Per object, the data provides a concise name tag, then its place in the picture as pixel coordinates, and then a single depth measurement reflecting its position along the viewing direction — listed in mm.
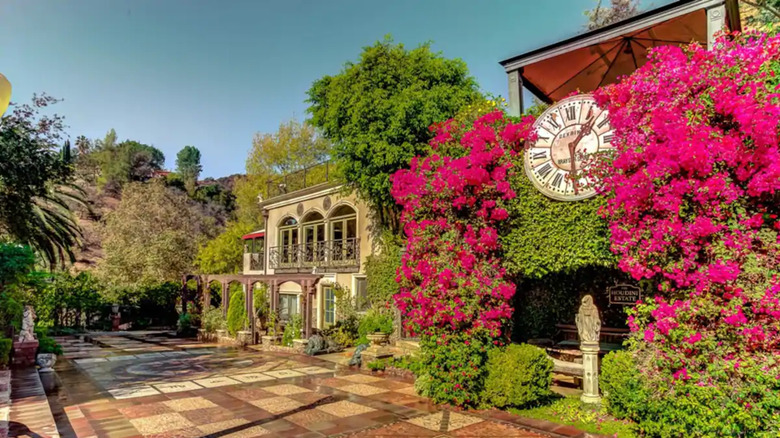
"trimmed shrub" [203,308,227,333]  19531
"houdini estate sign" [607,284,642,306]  10836
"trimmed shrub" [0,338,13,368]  10945
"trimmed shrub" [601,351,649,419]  6359
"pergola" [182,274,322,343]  16406
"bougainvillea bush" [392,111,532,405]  8031
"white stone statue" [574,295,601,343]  7570
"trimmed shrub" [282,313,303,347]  16562
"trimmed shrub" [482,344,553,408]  7828
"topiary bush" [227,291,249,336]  18094
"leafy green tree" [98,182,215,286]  27000
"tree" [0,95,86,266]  13156
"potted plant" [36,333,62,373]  11992
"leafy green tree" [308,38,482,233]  14891
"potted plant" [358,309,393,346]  14847
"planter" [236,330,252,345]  17453
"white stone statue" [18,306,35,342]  12070
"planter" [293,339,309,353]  15328
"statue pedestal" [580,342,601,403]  7594
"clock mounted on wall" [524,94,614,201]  7340
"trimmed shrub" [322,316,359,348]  16336
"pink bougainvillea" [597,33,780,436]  5223
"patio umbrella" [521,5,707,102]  8461
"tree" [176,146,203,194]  59259
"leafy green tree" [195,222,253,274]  29188
